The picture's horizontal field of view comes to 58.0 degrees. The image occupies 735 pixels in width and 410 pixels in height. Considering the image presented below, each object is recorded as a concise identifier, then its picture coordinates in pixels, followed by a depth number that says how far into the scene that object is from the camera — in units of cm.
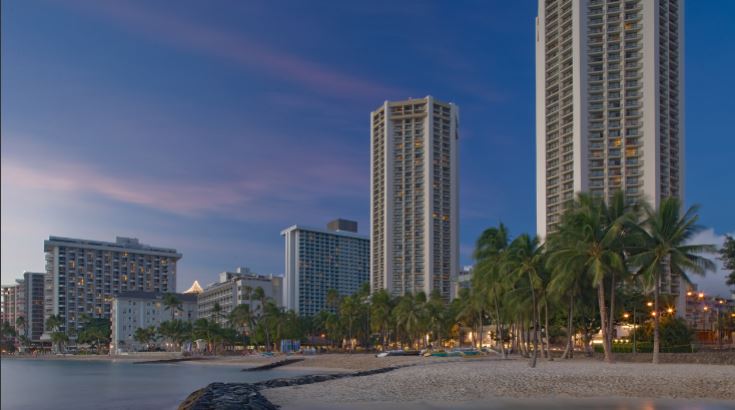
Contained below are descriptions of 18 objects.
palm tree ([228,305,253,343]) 14600
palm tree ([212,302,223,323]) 16115
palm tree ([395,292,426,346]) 11554
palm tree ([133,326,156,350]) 17700
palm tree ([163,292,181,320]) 18100
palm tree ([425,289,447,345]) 11588
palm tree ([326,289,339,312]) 15175
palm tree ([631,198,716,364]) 4788
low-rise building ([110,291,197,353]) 18775
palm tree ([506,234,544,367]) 5941
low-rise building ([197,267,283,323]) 19088
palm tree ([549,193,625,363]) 4928
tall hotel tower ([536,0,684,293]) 12738
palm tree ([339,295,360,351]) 13300
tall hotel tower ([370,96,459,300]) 18425
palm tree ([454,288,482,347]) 8462
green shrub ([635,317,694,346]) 6444
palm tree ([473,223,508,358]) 6644
